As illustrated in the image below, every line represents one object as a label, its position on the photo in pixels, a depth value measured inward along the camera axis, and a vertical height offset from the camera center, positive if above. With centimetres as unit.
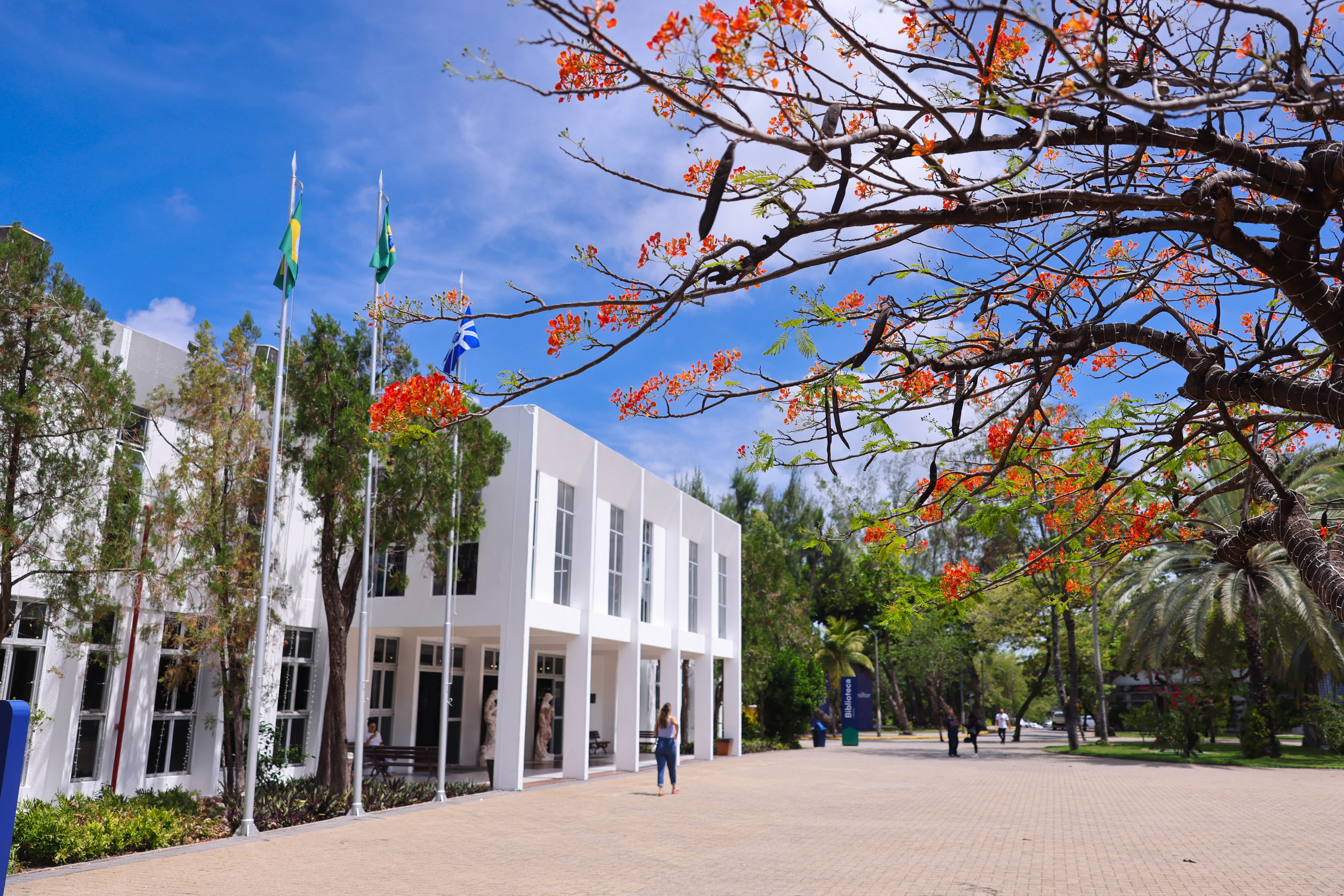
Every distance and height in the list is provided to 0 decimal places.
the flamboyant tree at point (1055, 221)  358 +197
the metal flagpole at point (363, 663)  1277 -1
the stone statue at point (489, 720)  1927 -122
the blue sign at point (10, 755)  513 -52
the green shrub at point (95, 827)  899 -172
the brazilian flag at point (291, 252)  1238 +541
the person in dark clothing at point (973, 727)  2892 -188
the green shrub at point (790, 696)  3130 -107
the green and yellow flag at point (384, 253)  1413 +615
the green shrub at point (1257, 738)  2422 -183
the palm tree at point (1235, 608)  2292 +153
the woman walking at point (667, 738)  1614 -127
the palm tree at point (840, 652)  4494 +62
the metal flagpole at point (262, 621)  1101 +49
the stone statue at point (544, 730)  2272 -162
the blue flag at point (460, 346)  1510 +508
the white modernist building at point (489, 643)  1302 +39
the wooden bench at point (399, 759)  1675 -176
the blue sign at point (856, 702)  3678 -159
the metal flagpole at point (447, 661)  1430 +2
